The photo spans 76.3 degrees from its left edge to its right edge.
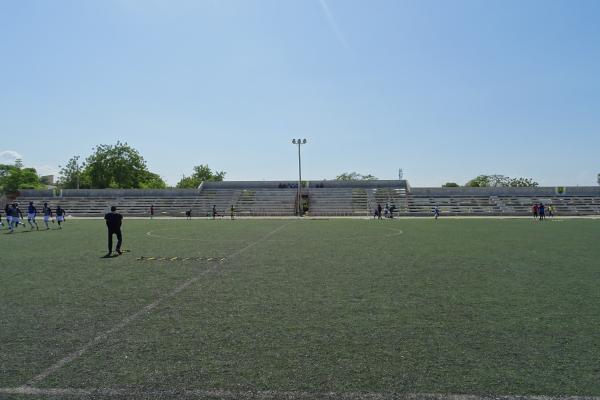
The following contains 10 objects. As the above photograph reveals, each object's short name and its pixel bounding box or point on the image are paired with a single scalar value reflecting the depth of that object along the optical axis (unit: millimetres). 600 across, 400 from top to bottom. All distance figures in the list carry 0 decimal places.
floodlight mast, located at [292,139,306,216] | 44747
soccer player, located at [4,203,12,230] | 22500
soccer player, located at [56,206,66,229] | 26056
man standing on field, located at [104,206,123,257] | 13067
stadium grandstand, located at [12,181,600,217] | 46156
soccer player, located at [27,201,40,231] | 25131
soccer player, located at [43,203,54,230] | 25062
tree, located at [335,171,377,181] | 123650
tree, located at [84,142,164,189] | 75312
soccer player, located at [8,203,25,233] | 22248
